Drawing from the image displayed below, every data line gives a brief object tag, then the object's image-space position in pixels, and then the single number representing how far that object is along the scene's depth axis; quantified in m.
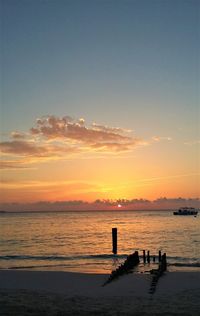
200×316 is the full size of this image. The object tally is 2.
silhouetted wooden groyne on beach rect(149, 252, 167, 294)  22.62
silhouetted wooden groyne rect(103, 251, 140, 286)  26.63
